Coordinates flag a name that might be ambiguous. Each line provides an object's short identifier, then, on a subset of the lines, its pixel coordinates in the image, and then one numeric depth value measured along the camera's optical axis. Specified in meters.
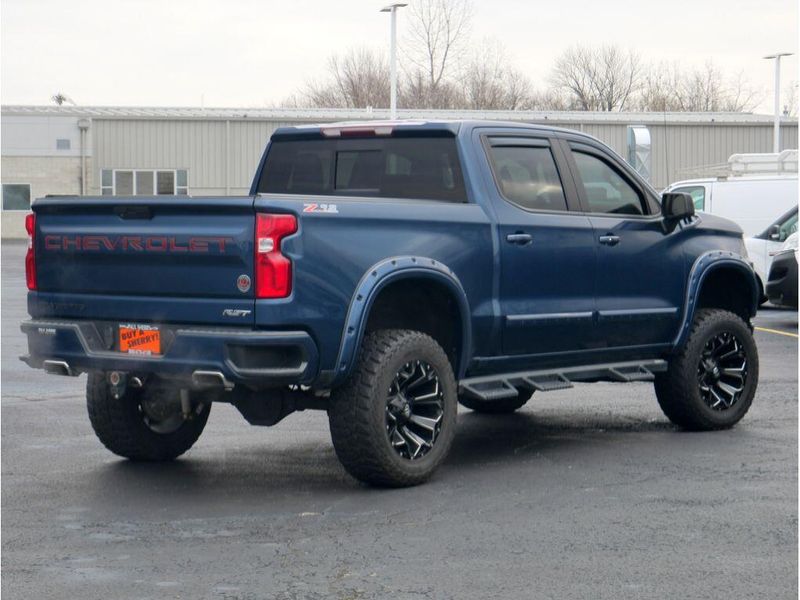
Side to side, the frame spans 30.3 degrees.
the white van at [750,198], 23.41
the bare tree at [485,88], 80.88
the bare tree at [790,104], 79.64
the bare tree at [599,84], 83.69
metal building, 54.19
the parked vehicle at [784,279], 18.55
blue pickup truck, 7.39
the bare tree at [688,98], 81.50
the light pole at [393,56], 38.97
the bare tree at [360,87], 84.31
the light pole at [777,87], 45.66
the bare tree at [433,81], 78.31
